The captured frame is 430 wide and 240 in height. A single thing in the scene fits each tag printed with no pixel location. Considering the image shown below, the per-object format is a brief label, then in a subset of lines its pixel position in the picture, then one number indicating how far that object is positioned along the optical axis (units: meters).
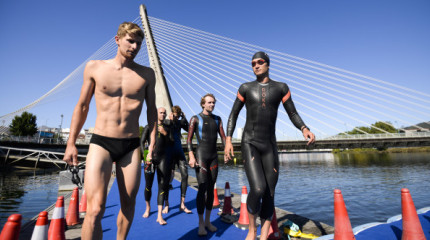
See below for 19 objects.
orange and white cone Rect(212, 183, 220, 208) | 5.62
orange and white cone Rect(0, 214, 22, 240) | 1.54
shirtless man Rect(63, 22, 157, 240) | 2.02
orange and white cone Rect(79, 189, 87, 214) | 5.10
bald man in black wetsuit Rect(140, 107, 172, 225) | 4.82
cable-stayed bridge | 23.59
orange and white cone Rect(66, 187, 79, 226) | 4.16
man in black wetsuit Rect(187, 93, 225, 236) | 3.77
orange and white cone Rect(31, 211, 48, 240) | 2.05
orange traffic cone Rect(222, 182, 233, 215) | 4.66
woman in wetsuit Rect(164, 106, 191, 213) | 5.25
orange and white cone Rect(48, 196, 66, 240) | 2.66
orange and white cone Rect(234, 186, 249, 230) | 3.76
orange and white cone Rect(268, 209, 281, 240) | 3.18
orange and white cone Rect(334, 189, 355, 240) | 2.52
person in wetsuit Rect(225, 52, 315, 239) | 2.74
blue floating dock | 3.52
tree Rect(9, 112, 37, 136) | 54.81
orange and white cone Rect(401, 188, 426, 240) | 2.60
